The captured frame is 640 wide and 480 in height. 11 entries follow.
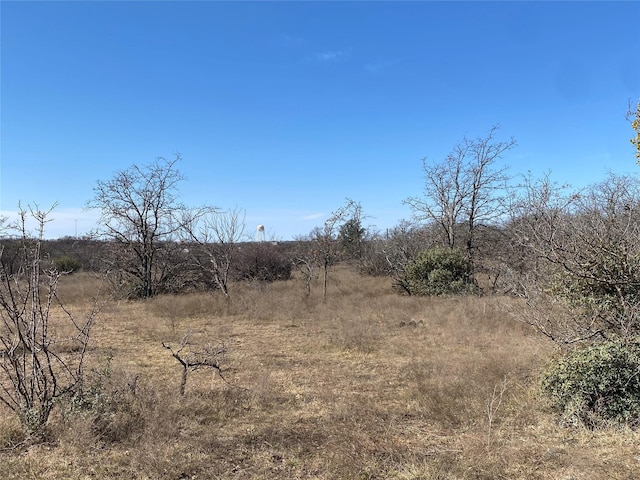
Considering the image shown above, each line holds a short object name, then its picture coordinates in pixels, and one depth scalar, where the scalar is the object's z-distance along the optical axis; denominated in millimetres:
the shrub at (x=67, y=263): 22297
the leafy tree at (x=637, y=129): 4852
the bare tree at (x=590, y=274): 4414
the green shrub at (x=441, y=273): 13969
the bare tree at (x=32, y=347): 3711
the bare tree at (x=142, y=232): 15617
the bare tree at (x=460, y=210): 15609
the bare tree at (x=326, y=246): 14875
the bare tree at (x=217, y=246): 15859
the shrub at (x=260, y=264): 19453
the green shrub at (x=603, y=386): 3902
